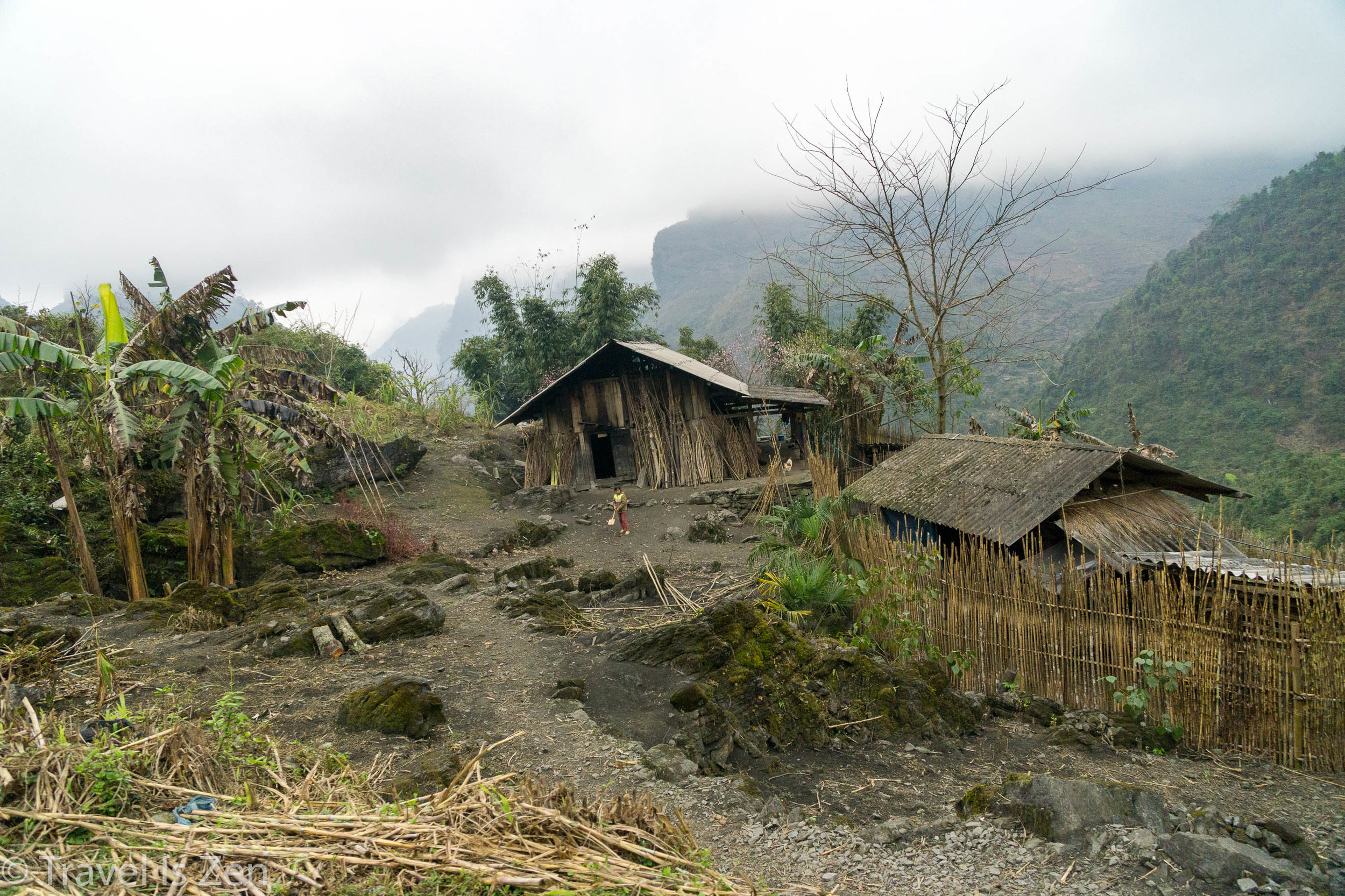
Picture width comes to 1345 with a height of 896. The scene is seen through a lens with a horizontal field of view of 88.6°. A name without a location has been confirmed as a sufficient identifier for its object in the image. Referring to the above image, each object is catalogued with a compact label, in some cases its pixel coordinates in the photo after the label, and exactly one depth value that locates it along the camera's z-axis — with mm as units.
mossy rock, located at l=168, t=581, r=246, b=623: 7312
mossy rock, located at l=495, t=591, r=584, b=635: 7203
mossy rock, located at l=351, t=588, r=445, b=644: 6891
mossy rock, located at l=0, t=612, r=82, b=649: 5008
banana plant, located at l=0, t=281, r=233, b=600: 7410
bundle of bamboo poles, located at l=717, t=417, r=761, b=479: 17500
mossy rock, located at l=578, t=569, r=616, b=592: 8898
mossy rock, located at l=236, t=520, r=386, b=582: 10195
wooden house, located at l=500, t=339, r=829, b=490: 17484
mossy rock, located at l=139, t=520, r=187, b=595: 9742
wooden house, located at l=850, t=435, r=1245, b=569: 7039
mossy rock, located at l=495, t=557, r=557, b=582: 9250
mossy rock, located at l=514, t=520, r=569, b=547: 13211
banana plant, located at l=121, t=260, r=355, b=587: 8562
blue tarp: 8984
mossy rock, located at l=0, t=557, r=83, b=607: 8680
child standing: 14281
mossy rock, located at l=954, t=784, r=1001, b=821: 3998
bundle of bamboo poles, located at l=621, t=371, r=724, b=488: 17484
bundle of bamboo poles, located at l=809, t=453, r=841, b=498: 11250
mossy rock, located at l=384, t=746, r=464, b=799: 3650
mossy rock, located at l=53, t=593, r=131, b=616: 7836
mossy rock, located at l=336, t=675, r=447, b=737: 4805
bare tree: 10430
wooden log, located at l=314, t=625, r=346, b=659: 6363
